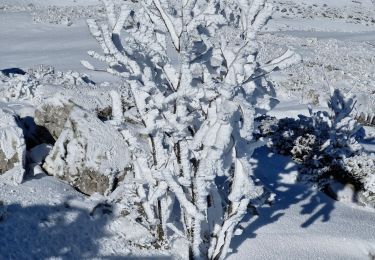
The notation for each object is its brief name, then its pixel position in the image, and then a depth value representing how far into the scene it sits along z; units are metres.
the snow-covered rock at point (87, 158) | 7.57
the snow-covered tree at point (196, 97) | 5.66
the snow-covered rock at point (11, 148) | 7.41
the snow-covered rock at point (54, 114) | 8.28
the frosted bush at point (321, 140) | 9.52
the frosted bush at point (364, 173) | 9.05
